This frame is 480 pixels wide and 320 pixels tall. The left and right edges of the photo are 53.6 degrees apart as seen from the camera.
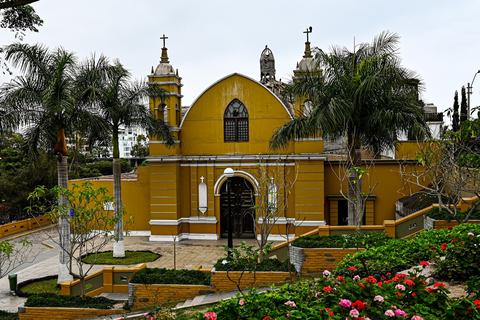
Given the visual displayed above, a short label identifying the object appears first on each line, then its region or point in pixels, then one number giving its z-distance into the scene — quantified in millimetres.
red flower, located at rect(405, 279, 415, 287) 6145
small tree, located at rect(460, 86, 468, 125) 29328
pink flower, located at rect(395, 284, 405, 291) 6043
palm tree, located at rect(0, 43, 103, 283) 14055
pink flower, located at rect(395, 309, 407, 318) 5340
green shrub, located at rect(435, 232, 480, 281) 8133
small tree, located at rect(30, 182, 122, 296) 12492
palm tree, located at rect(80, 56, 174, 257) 16609
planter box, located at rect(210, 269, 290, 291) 11648
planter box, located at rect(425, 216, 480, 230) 13591
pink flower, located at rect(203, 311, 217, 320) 5320
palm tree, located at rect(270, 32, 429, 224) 14492
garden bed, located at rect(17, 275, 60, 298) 15016
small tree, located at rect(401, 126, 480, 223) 12117
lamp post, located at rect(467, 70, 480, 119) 27048
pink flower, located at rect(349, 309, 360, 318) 5285
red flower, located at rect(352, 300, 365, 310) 5531
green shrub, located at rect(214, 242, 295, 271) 11386
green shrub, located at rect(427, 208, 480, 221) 13716
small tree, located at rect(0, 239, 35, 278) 10812
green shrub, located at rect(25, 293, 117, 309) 11352
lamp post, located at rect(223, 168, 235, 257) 14962
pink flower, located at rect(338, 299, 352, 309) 5500
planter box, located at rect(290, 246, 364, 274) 12633
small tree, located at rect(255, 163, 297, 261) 13102
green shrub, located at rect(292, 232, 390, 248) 12312
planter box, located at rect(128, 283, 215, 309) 11719
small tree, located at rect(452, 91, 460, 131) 27109
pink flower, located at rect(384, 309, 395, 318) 5246
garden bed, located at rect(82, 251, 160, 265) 18688
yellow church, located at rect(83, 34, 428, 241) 21484
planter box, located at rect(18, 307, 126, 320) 11195
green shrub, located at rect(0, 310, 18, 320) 11650
